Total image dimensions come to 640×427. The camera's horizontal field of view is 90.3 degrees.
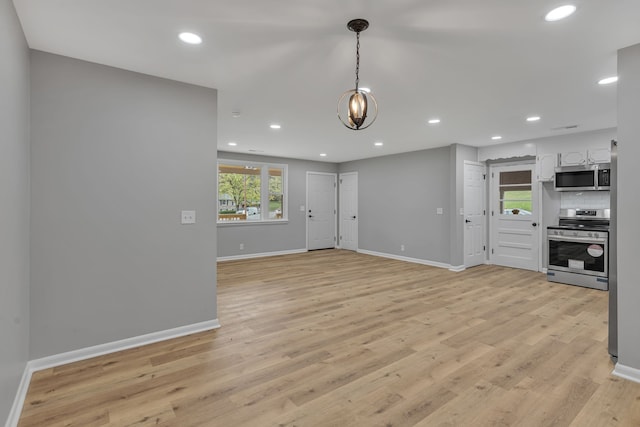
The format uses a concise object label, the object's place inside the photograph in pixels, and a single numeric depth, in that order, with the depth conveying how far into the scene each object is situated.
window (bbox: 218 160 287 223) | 7.36
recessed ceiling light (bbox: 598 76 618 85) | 3.00
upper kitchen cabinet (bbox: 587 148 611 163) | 4.99
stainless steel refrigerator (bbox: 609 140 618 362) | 2.54
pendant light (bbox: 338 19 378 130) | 2.06
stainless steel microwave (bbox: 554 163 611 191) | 5.00
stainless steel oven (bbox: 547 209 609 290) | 4.84
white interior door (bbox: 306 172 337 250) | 8.61
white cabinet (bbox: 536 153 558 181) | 5.58
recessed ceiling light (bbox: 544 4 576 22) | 1.92
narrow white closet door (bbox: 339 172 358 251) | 8.58
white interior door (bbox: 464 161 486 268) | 6.34
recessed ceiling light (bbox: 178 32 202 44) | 2.25
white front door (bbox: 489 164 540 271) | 6.03
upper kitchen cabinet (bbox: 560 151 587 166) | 5.24
